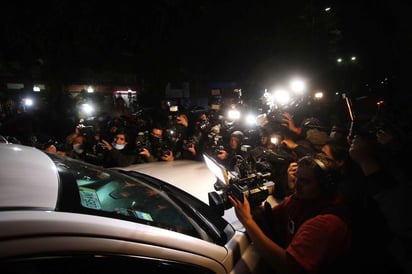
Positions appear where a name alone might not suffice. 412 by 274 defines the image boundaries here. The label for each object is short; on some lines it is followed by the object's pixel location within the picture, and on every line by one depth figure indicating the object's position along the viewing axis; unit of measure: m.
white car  1.03
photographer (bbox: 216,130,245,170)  5.07
